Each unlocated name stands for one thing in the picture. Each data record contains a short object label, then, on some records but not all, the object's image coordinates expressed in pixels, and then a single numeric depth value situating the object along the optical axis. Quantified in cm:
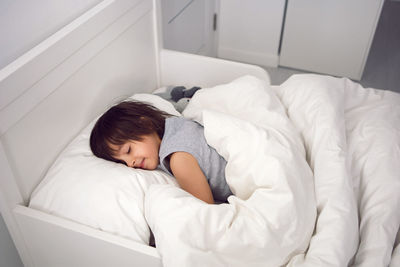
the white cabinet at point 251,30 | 234
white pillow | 91
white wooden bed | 87
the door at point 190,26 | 190
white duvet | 79
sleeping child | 101
